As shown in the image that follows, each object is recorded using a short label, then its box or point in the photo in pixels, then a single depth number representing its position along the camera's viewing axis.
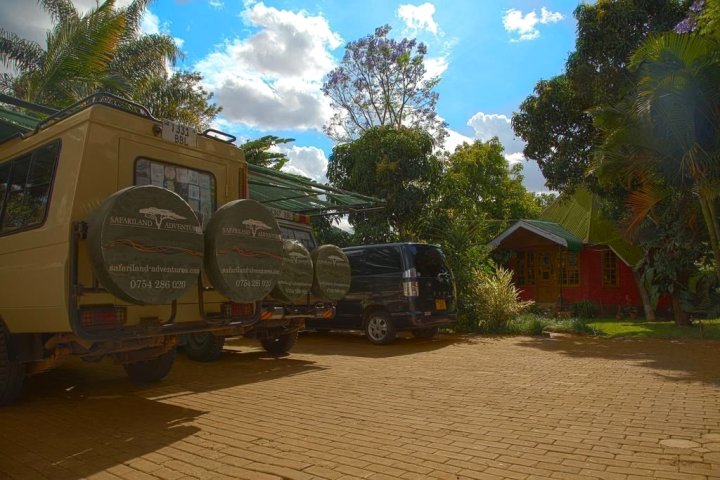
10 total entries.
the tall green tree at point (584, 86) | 13.19
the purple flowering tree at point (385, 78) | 27.77
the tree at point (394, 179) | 16.44
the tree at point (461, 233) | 13.31
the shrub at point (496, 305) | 12.82
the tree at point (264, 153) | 21.66
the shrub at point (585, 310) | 18.33
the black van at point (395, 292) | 10.24
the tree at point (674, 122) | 9.88
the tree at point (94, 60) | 13.25
